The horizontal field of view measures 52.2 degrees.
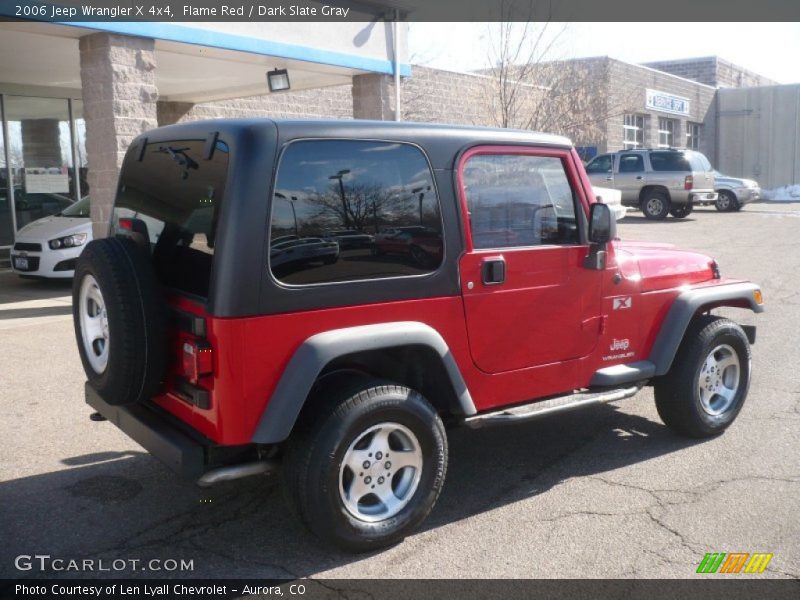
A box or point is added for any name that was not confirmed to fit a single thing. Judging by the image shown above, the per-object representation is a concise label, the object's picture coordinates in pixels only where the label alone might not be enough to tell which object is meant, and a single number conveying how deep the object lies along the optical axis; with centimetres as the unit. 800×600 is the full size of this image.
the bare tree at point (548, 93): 2134
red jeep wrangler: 354
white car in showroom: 1181
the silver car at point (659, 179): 2319
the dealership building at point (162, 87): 983
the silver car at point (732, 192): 2675
